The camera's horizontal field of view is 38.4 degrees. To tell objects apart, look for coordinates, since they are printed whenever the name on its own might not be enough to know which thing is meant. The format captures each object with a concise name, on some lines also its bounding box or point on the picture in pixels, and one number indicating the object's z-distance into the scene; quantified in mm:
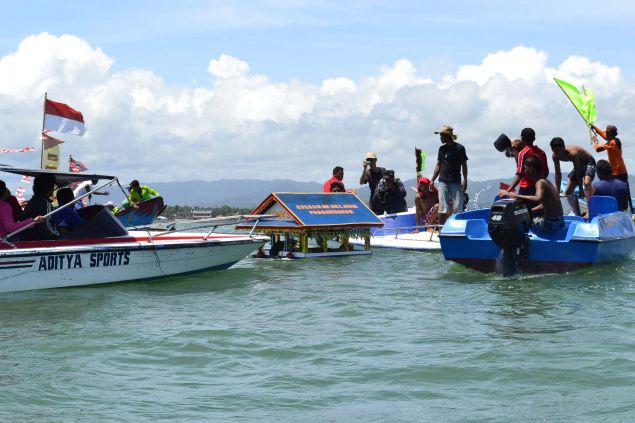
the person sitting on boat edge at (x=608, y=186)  15508
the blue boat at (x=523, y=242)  12734
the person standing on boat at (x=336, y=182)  20391
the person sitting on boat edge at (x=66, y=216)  13453
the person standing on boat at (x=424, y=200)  20891
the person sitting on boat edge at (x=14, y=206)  13002
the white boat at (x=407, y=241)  18906
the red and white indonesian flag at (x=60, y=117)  20125
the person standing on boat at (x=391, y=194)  22219
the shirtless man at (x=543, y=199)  12891
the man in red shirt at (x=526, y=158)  13680
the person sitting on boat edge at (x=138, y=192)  23812
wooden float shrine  18016
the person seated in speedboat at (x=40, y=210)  13141
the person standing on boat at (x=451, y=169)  17453
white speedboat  12703
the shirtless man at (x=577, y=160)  15602
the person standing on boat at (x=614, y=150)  16859
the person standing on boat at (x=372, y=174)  22000
